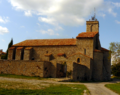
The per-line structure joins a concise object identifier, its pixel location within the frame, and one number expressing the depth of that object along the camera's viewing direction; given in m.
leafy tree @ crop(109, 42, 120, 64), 25.39
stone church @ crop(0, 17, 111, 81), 27.47
